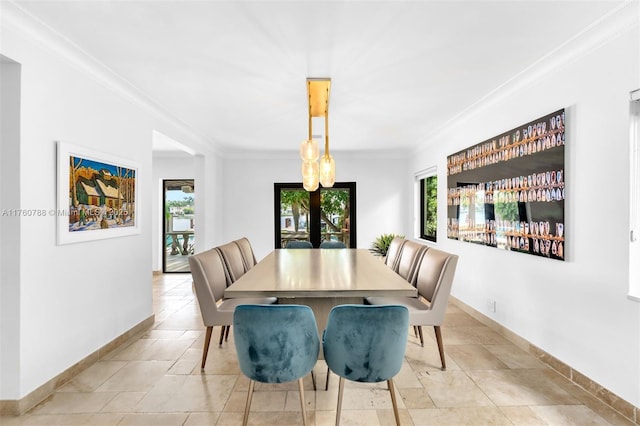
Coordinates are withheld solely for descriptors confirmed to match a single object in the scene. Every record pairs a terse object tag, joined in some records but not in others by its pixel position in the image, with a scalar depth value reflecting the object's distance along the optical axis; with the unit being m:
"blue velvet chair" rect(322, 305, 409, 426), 1.61
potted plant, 6.04
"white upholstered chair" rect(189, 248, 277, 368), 2.49
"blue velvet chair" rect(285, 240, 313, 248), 4.64
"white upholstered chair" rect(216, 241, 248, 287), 3.10
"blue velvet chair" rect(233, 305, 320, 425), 1.59
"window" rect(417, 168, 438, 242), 5.36
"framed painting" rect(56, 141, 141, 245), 2.31
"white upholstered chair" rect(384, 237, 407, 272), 3.62
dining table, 1.98
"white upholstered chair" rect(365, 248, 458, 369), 2.46
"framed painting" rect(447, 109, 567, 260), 2.46
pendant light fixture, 2.80
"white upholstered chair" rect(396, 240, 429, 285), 3.05
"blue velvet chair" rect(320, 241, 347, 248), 4.67
